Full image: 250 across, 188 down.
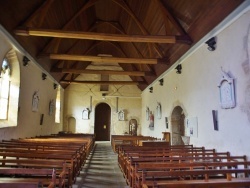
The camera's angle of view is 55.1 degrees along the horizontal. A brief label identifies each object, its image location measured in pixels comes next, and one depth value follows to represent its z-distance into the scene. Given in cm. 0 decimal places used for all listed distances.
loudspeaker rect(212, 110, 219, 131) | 566
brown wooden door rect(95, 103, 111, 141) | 1768
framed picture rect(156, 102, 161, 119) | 1118
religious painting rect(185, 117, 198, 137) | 696
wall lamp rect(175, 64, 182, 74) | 823
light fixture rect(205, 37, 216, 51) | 579
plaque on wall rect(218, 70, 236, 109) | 497
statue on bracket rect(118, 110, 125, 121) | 1662
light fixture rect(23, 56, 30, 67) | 790
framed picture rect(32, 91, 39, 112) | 915
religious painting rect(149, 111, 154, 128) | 1250
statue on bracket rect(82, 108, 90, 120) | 1627
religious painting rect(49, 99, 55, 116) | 1181
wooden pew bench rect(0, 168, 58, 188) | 271
